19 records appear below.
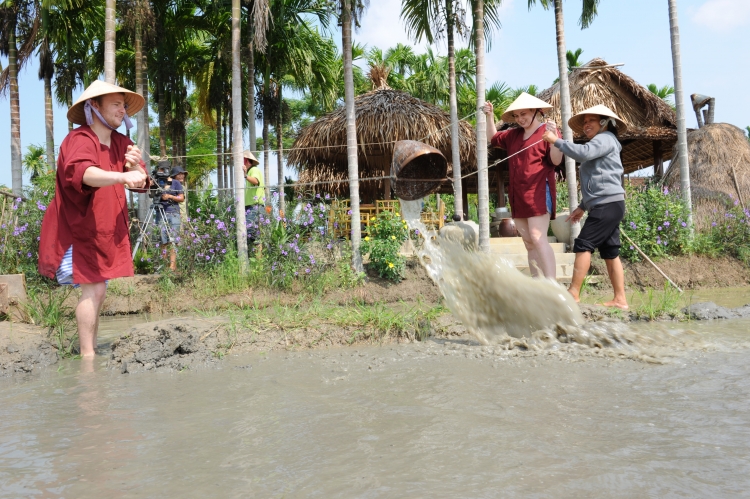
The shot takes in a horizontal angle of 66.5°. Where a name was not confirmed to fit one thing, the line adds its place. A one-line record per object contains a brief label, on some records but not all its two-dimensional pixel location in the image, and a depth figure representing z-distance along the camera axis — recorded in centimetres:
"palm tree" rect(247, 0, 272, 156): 809
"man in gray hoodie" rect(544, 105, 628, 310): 479
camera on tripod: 850
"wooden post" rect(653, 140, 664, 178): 1450
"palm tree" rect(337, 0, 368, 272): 792
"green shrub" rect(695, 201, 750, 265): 900
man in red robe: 369
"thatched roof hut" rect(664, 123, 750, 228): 1005
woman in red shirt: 480
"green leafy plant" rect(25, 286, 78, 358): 403
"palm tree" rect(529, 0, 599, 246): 920
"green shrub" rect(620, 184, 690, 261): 882
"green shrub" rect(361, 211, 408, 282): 800
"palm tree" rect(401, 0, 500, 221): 1051
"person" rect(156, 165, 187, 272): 771
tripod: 773
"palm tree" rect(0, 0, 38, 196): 1499
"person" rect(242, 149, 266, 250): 805
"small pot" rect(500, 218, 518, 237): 1227
